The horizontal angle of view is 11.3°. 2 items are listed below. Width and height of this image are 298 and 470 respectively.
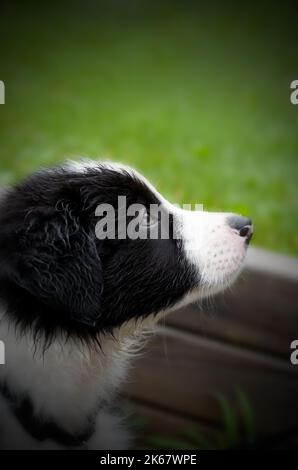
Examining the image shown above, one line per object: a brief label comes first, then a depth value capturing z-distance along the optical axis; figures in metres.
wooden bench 1.12
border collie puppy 0.92
